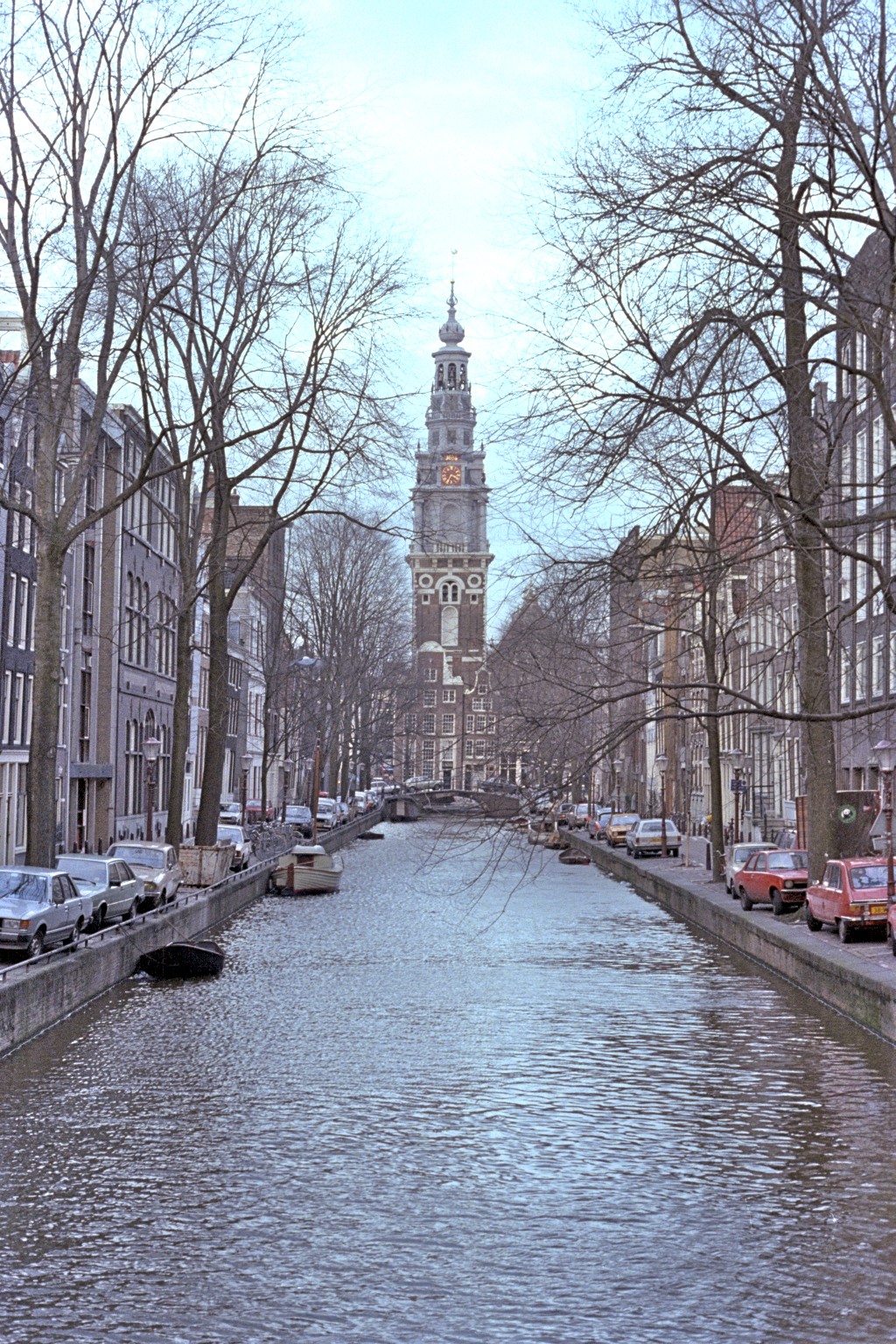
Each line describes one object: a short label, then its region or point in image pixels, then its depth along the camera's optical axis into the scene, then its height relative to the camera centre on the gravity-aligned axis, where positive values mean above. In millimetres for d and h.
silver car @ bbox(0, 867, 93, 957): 28078 -1164
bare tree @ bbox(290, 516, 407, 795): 84812 +10503
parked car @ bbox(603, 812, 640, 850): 84562 +280
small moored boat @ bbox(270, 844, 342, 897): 57312 -1192
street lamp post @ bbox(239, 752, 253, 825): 109575 +4131
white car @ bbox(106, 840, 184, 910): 40531 -725
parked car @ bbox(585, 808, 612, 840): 93875 +555
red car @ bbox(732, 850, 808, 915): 40469 -953
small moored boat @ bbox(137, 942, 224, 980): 32094 -2152
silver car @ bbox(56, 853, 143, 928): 34416 -937
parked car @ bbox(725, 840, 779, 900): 48831 -481
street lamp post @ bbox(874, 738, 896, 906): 34053 +1394
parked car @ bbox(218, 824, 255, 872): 58344 -326
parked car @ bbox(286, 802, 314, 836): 84962 +734
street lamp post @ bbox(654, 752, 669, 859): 71962 +2996
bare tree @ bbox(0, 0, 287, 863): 30141 +8950
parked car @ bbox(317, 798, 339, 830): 89062 +922
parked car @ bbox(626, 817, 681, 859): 73438 -87
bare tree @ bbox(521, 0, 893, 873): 20844 +6895
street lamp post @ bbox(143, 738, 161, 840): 52094 +2293
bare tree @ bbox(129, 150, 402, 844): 38250 +9364
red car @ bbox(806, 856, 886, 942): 32531 -1030
